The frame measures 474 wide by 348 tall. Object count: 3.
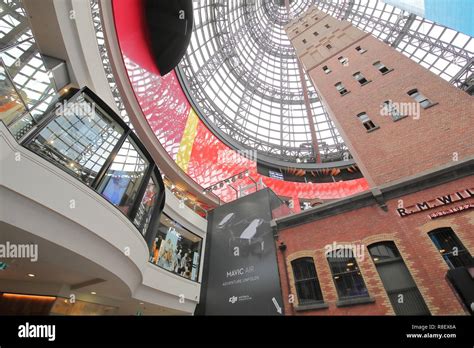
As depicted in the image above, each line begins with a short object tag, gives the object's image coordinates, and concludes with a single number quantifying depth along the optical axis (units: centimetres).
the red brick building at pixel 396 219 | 908
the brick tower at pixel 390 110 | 1152
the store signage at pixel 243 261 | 1249
